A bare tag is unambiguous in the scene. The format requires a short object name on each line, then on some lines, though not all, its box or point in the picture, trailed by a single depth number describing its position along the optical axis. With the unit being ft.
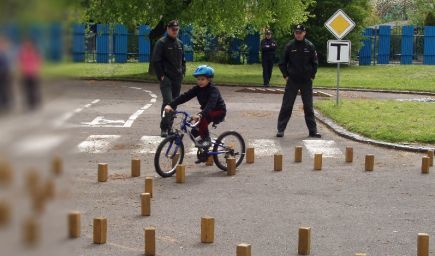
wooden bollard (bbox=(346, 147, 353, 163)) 40.55
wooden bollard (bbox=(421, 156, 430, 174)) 37.35
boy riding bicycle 37.35
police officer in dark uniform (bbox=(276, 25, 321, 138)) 51.22
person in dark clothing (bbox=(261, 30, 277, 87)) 100.73
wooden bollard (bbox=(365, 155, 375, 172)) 37.99
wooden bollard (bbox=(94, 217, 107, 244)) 22.25
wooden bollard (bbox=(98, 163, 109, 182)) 33.12
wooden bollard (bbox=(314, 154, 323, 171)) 37.95
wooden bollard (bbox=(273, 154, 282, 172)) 37.63
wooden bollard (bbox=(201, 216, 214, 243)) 22.66
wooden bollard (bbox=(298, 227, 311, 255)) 21.45
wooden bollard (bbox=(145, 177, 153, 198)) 30.01
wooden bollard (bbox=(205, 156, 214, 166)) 38.74
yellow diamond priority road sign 67.97
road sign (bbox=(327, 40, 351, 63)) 66.23
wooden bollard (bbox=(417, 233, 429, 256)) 21.01
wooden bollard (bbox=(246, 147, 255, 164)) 40.06
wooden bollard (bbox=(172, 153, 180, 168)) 35.81
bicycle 35.29
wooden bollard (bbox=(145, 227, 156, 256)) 21.12
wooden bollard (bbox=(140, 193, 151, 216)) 26.37
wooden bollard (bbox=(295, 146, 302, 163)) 40.60
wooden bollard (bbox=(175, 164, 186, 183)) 33.63
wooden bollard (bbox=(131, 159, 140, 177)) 34.76
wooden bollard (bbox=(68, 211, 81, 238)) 20.08
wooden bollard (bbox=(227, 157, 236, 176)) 36.32
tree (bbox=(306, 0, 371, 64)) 148.87
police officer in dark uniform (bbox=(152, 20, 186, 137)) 49.14
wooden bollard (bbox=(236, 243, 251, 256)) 18.47
